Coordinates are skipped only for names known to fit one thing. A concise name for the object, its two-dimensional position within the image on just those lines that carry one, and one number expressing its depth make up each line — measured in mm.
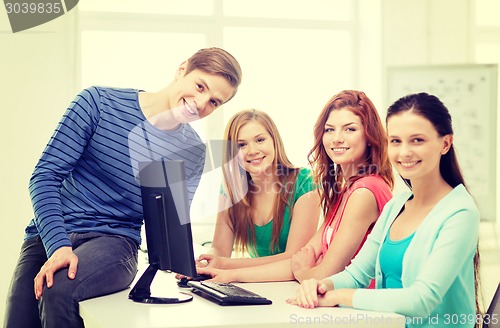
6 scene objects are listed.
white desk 2432
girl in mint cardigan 2502
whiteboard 5499
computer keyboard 2602
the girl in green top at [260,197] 3226
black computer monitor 2609
